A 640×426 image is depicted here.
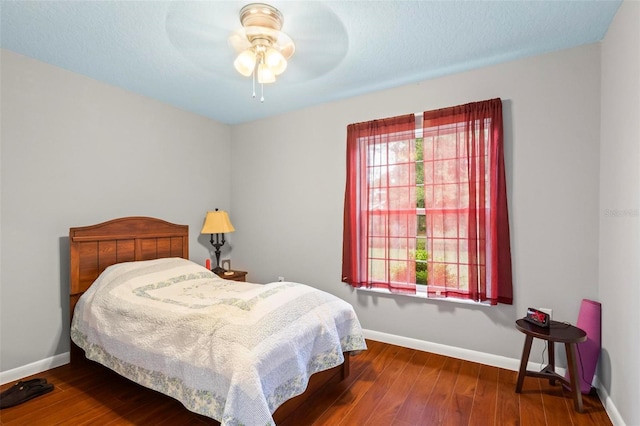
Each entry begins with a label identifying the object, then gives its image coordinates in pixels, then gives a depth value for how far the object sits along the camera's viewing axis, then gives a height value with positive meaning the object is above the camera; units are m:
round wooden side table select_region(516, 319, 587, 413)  1.91 -0.91
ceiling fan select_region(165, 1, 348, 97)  1.81 +1.20
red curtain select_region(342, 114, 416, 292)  2.88 +0.05
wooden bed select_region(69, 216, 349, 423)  2.33 -0.36
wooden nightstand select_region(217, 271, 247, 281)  3.48 -0.77
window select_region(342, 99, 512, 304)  2.50 +0.05
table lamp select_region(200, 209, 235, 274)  3.59 -0.17
